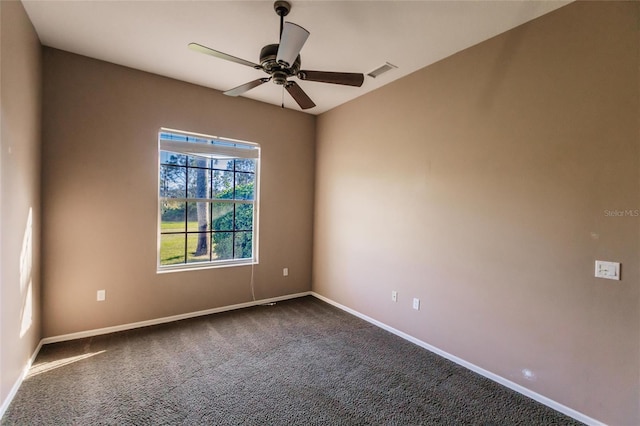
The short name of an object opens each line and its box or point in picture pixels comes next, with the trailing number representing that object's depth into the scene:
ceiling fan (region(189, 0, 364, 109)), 1.83
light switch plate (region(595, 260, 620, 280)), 1.89
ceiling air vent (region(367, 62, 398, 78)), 3.02
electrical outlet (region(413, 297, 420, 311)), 3.10
